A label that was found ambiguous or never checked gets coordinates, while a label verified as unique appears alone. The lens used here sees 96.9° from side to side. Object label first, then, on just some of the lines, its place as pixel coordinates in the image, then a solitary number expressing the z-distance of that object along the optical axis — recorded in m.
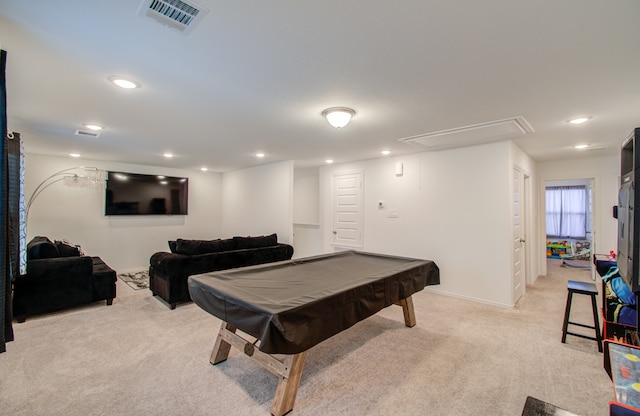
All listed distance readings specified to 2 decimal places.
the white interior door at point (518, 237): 4.05
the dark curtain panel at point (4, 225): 1.42
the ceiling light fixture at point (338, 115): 2.71
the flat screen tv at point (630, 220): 1.18
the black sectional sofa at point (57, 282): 3.33
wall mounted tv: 5.86
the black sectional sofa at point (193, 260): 3.79
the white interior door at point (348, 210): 5.58
